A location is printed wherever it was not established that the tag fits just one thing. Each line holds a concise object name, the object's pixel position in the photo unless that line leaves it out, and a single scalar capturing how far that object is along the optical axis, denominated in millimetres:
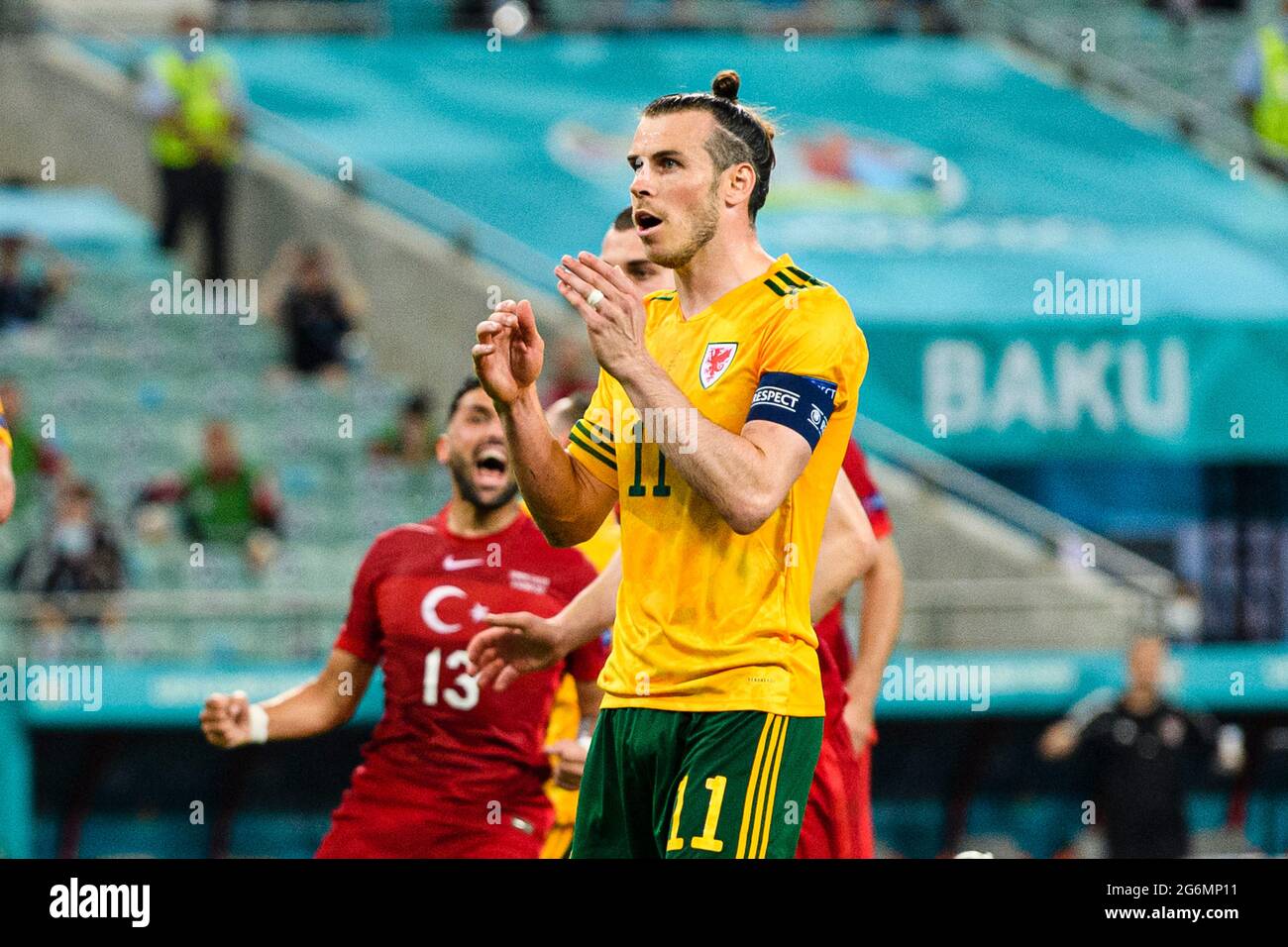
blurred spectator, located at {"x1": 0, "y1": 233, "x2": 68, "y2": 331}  15836
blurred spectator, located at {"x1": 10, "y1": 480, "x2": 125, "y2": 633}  12656
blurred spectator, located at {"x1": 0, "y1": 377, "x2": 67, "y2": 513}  13602
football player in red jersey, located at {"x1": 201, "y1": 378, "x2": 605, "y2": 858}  6332
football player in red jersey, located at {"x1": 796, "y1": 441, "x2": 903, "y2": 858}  6125
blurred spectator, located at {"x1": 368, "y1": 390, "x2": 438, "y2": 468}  14694
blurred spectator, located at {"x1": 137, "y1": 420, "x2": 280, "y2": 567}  13430
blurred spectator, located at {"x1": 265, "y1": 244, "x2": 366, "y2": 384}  15477
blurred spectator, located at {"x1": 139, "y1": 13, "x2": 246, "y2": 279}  16984
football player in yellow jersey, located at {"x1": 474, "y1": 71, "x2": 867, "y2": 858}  4660
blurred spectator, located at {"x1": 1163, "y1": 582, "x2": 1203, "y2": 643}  13570
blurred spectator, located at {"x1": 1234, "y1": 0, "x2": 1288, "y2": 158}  19609
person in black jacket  11172
